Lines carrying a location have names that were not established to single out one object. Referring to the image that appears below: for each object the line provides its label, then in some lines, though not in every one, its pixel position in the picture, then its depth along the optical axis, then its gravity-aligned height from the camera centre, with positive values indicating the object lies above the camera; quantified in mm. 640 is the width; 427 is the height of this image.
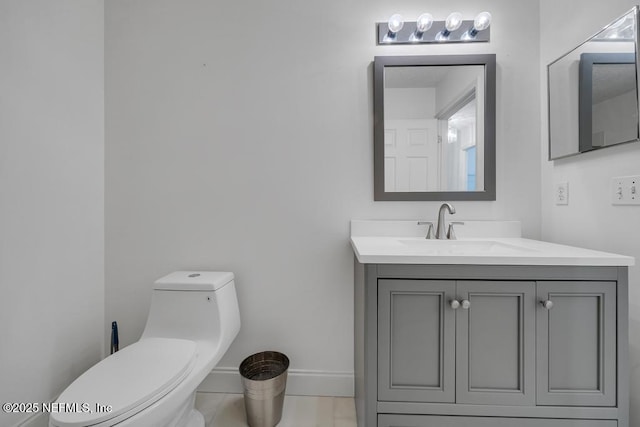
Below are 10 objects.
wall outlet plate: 1354 +74
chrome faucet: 1422 -96
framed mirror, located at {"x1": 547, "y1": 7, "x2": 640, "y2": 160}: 1036 +489
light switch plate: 1029 +69
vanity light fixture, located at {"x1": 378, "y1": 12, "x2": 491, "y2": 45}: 1465 +926
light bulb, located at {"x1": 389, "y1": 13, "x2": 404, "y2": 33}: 1414 +945
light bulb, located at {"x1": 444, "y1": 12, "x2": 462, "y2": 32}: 1411 +951
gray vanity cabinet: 949 -481
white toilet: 837 -583
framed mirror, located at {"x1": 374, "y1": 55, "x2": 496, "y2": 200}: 1477 +431
